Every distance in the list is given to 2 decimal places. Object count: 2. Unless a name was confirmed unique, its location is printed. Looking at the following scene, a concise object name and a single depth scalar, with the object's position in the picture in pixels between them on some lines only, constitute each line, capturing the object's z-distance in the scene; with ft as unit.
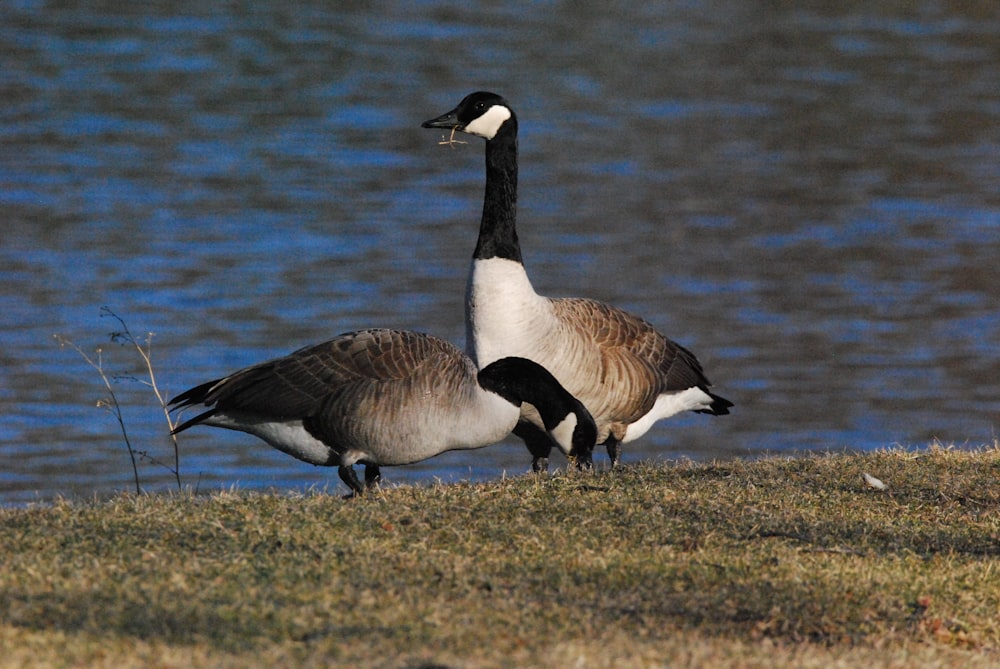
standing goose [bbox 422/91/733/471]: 65.21
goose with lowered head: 57.88
